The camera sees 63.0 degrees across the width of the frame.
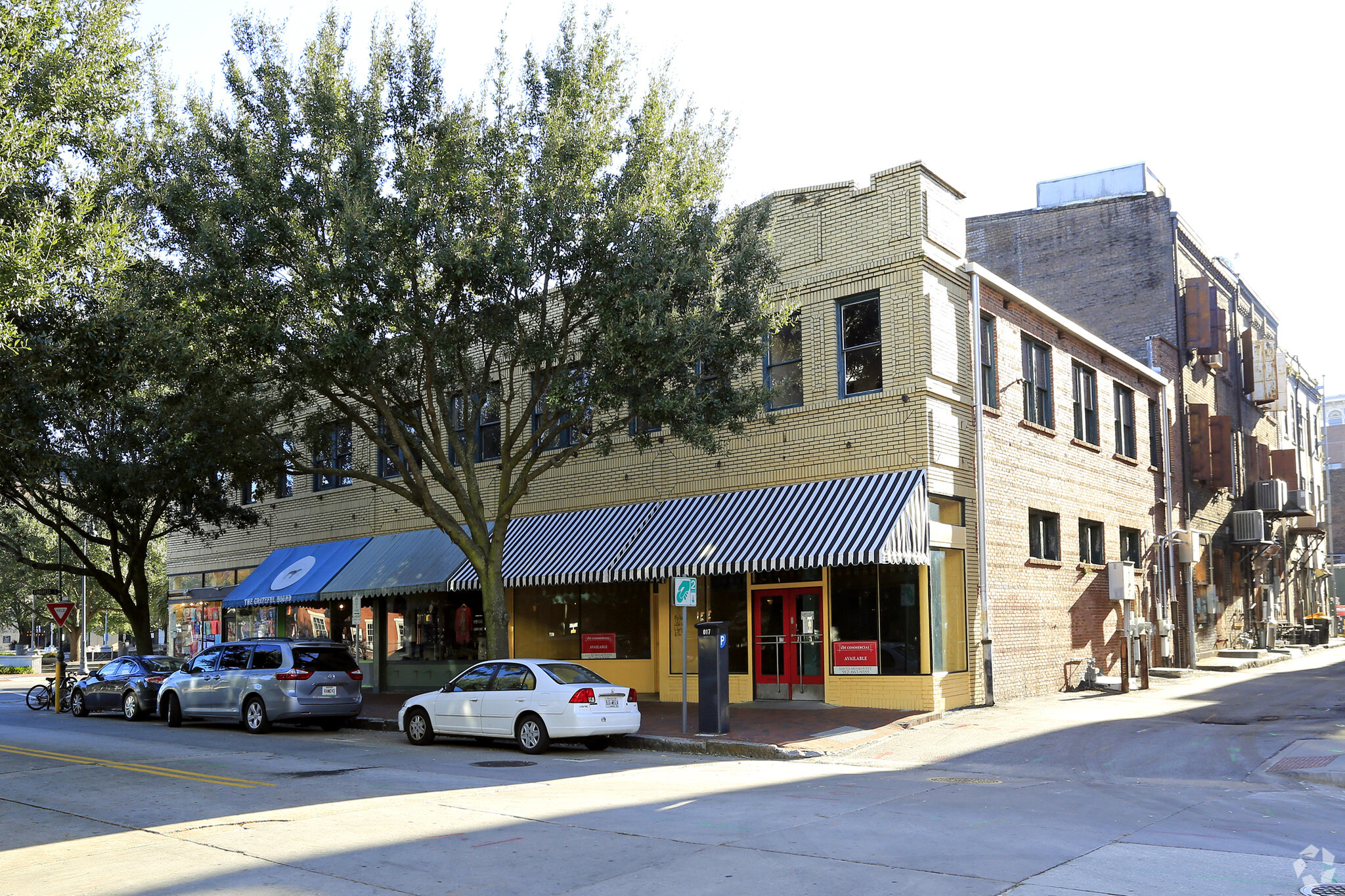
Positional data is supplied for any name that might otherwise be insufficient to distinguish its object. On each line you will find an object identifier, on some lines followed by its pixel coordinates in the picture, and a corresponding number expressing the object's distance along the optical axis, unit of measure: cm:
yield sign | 2811
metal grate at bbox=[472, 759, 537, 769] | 1430
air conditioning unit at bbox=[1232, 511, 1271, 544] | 3372
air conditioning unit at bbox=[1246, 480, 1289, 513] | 3538
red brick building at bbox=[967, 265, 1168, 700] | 2070
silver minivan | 1933
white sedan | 1536
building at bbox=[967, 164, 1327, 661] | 3089
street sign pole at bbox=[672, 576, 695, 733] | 1644
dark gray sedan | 2344
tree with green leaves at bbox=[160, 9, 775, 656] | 1647
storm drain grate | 1296
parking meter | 1623
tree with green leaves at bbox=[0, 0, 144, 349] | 1220
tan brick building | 1861
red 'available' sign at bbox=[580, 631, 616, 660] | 2334
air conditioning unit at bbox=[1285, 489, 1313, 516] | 3659
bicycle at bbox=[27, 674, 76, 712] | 2800
